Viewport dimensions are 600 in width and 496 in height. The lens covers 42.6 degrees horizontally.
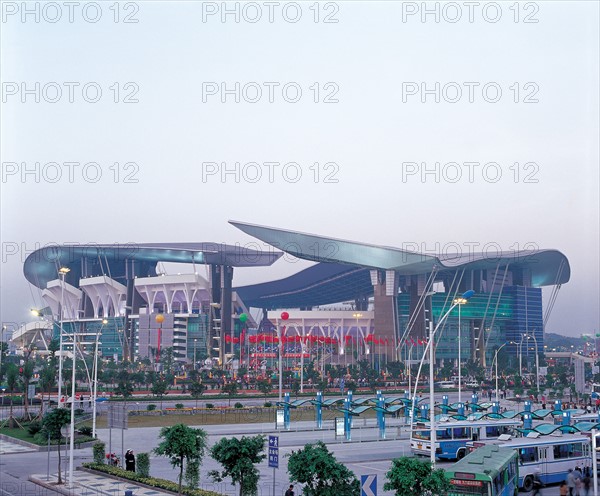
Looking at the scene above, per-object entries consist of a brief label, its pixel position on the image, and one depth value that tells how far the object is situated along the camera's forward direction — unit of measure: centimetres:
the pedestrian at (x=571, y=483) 2817
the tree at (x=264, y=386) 9900
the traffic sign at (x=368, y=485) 1880
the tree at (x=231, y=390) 8769
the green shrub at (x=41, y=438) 3758
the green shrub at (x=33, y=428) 5147
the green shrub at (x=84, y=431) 5056
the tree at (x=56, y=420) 3547
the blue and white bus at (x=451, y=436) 3988
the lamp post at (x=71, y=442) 3209
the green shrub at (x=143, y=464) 3344
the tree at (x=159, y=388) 8312
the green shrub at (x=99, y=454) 3750
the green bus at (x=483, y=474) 2397
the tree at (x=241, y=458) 2427
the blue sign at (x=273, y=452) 2519
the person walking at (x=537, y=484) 3079
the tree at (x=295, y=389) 9880
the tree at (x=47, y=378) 6781
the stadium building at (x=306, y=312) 15725
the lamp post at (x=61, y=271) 4247
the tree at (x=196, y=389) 8512
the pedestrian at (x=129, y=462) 3556
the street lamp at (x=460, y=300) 3414
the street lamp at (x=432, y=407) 2672
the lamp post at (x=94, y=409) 4898
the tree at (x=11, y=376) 6216
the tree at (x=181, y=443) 2697
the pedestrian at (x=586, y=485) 2987
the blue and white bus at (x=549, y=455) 3212
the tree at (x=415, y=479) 2009
